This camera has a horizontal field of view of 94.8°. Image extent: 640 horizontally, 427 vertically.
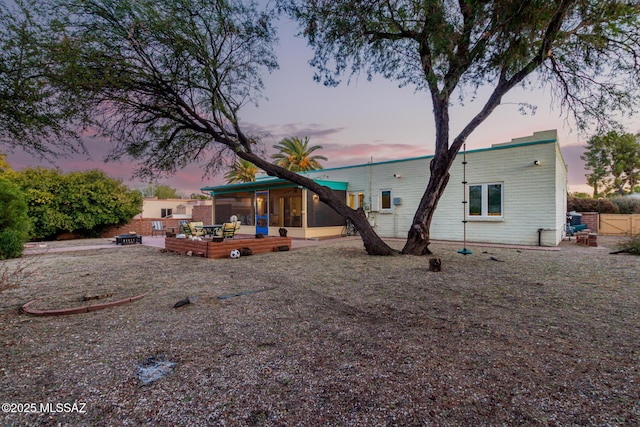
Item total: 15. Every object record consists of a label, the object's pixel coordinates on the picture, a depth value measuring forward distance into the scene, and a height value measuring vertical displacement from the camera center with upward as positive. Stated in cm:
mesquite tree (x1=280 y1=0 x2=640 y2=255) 452 +343
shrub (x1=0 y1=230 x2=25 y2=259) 882 -79
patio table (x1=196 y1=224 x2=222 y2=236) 1191 -52
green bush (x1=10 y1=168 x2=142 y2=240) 1435 +85
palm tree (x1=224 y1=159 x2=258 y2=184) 2855 +405
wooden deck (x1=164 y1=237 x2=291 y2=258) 907 -98
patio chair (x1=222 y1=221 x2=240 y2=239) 1134 -49
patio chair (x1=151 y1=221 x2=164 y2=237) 1705 -59
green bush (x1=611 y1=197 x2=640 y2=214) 1967 +54
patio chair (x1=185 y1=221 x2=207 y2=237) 1089 -51
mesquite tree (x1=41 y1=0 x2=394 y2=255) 577 +339
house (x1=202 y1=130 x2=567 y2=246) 1066 +78
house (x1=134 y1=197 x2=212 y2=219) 2828 +106
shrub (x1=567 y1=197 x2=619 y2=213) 1928 +50
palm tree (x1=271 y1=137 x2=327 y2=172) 2644 +567
